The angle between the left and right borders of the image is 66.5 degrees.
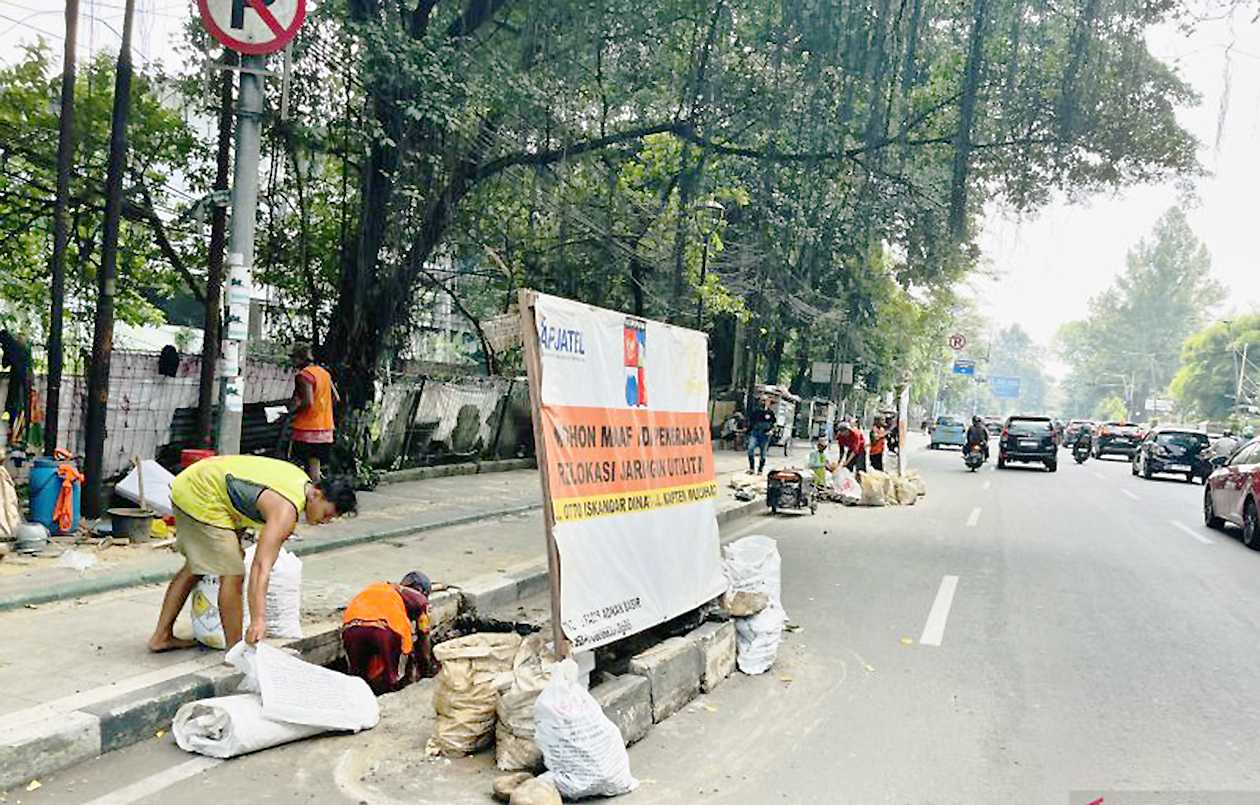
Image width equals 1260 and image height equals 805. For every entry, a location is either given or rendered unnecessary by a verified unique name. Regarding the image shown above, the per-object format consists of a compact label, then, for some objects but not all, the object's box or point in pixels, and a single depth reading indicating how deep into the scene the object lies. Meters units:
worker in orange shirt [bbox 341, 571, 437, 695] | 5.06
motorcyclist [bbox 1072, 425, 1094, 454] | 38.09
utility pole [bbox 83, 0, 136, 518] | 8.33
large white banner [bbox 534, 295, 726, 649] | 4.82
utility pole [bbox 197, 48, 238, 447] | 9.09
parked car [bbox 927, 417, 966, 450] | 45.28
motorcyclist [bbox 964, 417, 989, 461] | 27.50
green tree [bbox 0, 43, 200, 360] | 11.42
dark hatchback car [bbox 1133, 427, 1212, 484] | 27.41
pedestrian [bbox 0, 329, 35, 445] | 8.46
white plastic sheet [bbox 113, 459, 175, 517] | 8.34
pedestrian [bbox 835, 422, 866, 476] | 16.67
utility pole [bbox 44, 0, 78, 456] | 8.59
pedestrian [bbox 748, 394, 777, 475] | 20.45
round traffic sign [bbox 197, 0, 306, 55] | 6.89
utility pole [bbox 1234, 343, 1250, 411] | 65.00
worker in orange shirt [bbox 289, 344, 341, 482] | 9.86
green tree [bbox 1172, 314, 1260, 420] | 77.44
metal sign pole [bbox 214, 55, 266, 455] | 7.06
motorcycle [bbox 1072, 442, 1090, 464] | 38.09
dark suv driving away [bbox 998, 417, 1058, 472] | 28.19
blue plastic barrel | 7.68
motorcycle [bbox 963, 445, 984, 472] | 27.34
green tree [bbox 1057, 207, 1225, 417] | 109.25
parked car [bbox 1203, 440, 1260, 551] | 12.77
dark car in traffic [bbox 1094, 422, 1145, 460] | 41.41
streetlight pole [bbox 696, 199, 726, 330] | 19.08
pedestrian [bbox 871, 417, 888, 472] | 18.48
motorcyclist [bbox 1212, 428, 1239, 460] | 25.59
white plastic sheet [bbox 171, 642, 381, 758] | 4.14
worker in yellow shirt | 4.76
